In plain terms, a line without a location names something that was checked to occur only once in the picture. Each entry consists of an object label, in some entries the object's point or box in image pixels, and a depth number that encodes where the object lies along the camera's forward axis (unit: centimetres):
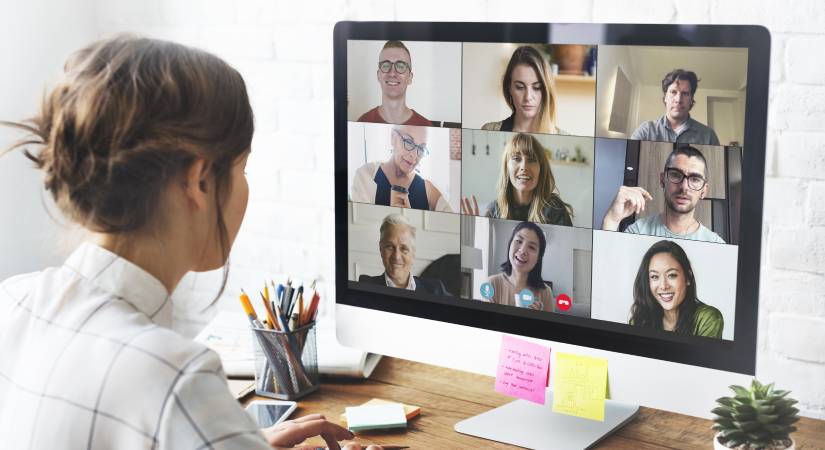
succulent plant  105
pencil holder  140
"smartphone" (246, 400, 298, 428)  132
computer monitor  106
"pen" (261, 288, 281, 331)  141
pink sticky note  122
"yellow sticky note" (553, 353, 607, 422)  118
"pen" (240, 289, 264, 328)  141
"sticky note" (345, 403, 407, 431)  128
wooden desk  124
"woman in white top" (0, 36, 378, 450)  76
